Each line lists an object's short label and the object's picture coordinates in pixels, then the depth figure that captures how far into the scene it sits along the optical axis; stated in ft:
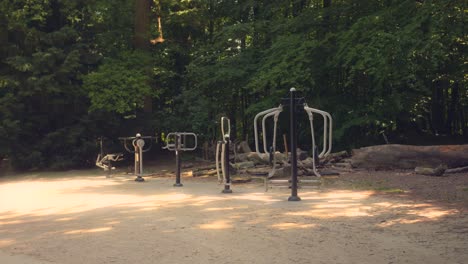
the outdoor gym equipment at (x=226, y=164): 34.45
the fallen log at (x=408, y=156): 43.37
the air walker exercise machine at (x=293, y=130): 29.12
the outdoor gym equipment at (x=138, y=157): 46.06
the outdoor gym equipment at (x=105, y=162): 54.40
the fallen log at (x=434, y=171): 39.86
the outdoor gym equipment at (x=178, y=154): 40.14
